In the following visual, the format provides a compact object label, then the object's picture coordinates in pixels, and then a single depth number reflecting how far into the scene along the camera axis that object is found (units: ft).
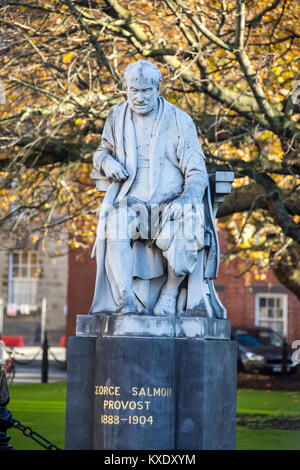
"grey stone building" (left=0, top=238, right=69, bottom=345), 140.67
